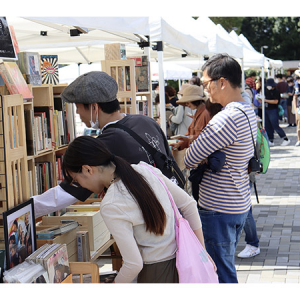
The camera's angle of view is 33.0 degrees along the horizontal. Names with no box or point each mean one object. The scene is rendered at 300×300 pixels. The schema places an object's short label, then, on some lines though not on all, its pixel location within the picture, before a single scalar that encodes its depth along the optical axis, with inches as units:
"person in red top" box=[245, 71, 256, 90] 666.7
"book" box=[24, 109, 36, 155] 127.3
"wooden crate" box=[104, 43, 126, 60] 220.8
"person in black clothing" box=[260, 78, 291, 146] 612.1
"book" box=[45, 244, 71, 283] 94.7
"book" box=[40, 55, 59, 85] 170.7
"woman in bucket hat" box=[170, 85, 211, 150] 218.9
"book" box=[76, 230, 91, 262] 124.4
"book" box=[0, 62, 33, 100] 113.7
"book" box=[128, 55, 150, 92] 247.6
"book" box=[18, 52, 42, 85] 146.5
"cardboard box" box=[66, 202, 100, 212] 145.2
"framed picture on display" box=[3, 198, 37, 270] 92.8
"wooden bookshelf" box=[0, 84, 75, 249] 98.3
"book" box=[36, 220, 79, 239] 114.2
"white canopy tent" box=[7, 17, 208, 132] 165.8
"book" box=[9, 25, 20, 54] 118.3
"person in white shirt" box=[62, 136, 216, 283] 87.3
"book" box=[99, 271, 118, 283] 107.1
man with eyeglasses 134.4
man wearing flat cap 114.0
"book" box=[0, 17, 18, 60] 110.7
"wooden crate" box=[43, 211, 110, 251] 129.7
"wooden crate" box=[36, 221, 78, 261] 112.6
